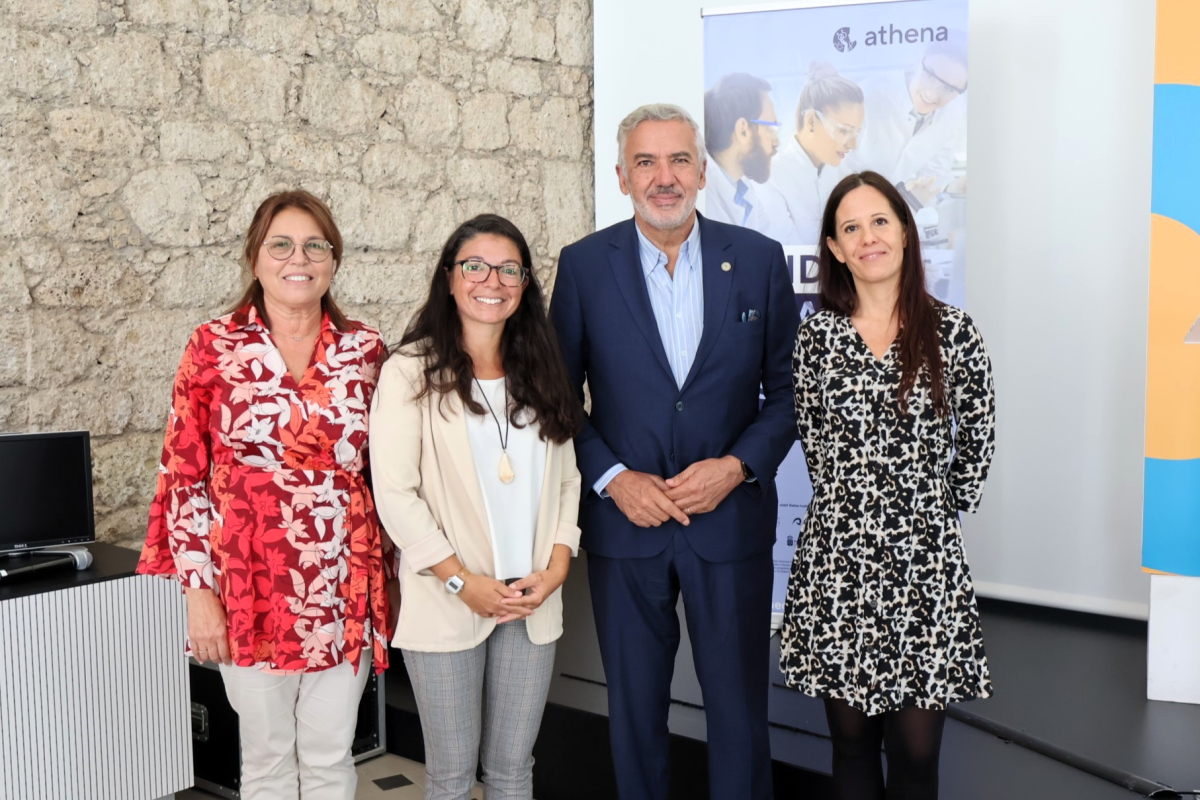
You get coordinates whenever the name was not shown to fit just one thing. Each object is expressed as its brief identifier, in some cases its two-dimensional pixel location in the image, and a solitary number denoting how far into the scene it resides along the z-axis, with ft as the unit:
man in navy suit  7.20
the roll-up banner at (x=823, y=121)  11.23
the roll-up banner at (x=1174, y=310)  9.00
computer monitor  8.48
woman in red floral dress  6.49
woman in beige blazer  6.46
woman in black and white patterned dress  6.18
